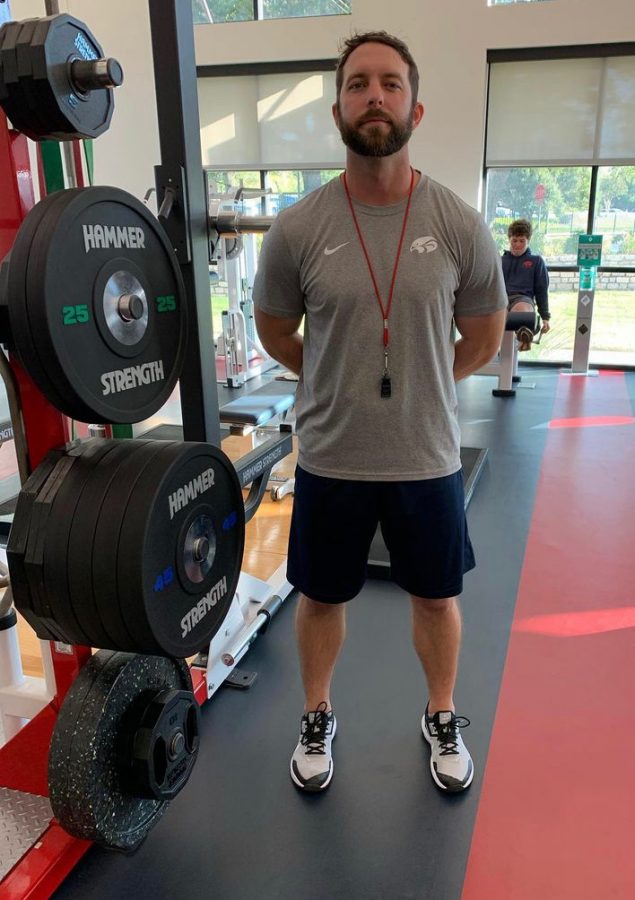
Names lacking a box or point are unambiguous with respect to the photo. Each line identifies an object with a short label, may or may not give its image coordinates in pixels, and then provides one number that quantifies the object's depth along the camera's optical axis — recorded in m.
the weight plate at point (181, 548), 1.13
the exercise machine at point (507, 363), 5.68
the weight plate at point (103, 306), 1.05
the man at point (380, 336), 1.49
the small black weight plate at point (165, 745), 1.31
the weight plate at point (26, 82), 1.08
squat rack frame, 1.28
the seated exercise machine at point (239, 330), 5.92
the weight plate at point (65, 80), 1.08
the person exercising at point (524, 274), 5.58
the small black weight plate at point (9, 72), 1.08
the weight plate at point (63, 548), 1.15
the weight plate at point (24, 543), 1.16
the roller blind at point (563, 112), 6.12
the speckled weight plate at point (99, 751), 1.26
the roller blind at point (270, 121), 6.70
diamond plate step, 1.46
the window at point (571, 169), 6.16
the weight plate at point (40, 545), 1.15
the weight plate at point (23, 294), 1.04
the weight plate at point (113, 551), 1.12
